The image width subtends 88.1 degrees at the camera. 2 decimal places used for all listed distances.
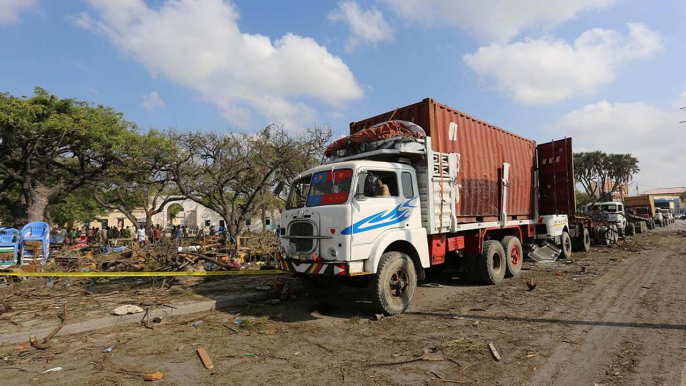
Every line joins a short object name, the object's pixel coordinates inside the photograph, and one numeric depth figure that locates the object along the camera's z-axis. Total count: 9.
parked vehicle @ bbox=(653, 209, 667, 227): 32.62
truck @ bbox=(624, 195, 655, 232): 27.98
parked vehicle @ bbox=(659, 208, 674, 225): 35.57
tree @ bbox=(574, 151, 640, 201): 39.59
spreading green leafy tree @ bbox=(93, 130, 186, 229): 17.83
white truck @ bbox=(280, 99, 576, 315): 5.68
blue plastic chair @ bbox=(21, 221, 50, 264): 10.26
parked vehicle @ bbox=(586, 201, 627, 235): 18.34
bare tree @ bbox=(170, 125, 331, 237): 19.36
